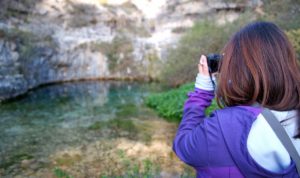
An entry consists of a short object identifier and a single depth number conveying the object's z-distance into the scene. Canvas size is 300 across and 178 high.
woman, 1.34
